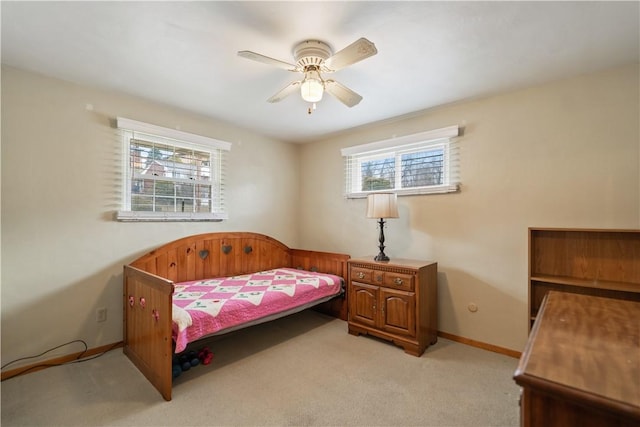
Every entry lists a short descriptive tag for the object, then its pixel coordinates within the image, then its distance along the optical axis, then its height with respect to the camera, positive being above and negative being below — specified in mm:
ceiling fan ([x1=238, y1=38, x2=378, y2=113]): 1653 +942
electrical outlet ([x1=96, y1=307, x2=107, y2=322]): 2596 -905
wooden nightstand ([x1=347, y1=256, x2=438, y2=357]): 2627 -833
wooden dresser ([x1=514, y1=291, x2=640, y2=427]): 745 -470
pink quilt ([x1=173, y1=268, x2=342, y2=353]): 2125 -739
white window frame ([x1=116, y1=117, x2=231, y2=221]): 2773 +658
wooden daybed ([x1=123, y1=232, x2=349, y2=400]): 2014 -614
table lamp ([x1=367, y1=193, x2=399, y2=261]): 2967 +87
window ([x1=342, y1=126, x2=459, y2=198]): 3014 +594
